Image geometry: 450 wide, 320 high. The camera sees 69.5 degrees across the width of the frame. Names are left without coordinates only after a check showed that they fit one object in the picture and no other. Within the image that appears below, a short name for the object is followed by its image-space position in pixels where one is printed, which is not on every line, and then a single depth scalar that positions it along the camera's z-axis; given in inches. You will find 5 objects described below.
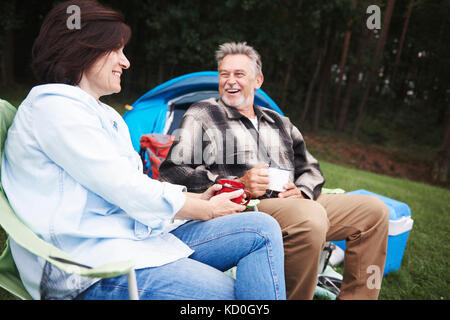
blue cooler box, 95.0
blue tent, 124.8
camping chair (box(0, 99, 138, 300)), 32.7
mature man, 62.2
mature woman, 39.1
